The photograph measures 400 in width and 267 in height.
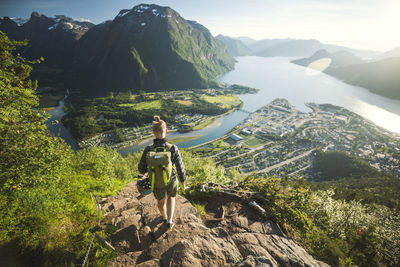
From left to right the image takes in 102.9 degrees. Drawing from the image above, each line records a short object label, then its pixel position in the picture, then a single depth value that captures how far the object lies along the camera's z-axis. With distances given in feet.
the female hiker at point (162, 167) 13.21
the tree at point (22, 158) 14.03
